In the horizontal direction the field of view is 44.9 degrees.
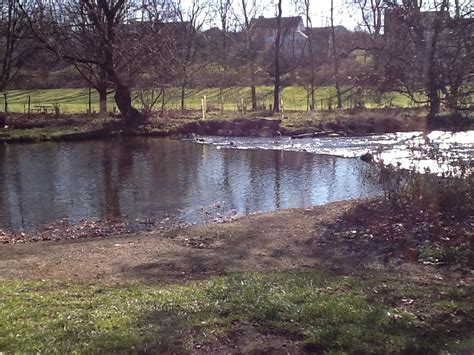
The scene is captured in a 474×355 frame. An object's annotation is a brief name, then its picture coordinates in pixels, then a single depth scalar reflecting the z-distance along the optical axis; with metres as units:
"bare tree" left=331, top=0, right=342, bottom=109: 41.82
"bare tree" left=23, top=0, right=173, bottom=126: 36.00
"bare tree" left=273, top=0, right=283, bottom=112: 41.06
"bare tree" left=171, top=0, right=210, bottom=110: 43.09
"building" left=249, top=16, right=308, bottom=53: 48.86
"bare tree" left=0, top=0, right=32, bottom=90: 39.46
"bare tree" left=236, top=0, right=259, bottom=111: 48.26
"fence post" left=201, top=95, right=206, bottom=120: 38.36
